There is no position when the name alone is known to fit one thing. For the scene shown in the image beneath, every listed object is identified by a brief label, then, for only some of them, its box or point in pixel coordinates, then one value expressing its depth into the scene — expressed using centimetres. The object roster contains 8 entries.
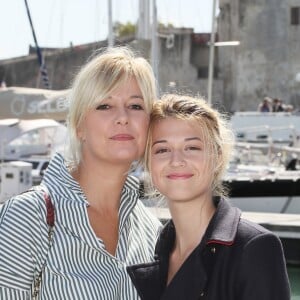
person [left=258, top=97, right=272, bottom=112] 2510
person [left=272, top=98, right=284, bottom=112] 2580
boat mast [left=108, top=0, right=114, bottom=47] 1600
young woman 215
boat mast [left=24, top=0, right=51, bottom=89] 1908
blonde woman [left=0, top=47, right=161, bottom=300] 245
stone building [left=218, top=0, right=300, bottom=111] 3969
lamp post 1611
